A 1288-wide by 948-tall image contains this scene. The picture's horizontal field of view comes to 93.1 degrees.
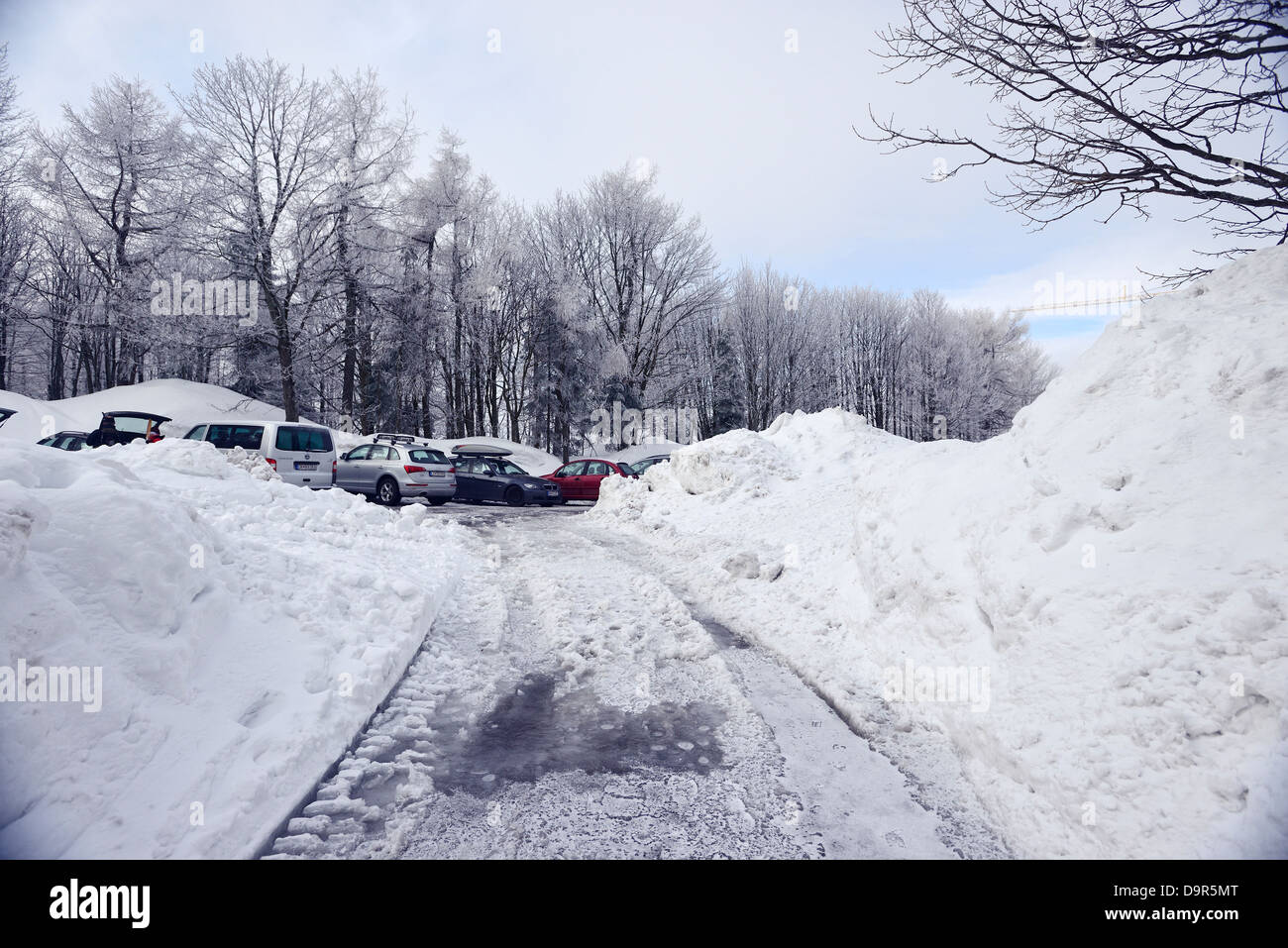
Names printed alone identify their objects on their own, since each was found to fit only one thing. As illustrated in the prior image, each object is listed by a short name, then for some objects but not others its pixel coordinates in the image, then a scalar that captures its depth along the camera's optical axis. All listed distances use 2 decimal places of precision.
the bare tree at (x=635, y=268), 36.91
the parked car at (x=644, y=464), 25.71
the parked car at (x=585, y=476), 21.39
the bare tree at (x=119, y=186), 27.33
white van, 14.09
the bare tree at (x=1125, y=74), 4.87
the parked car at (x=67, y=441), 17.56
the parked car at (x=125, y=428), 16.20
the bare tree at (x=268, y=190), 24.38
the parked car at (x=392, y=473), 16.97
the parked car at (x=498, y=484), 19.41
